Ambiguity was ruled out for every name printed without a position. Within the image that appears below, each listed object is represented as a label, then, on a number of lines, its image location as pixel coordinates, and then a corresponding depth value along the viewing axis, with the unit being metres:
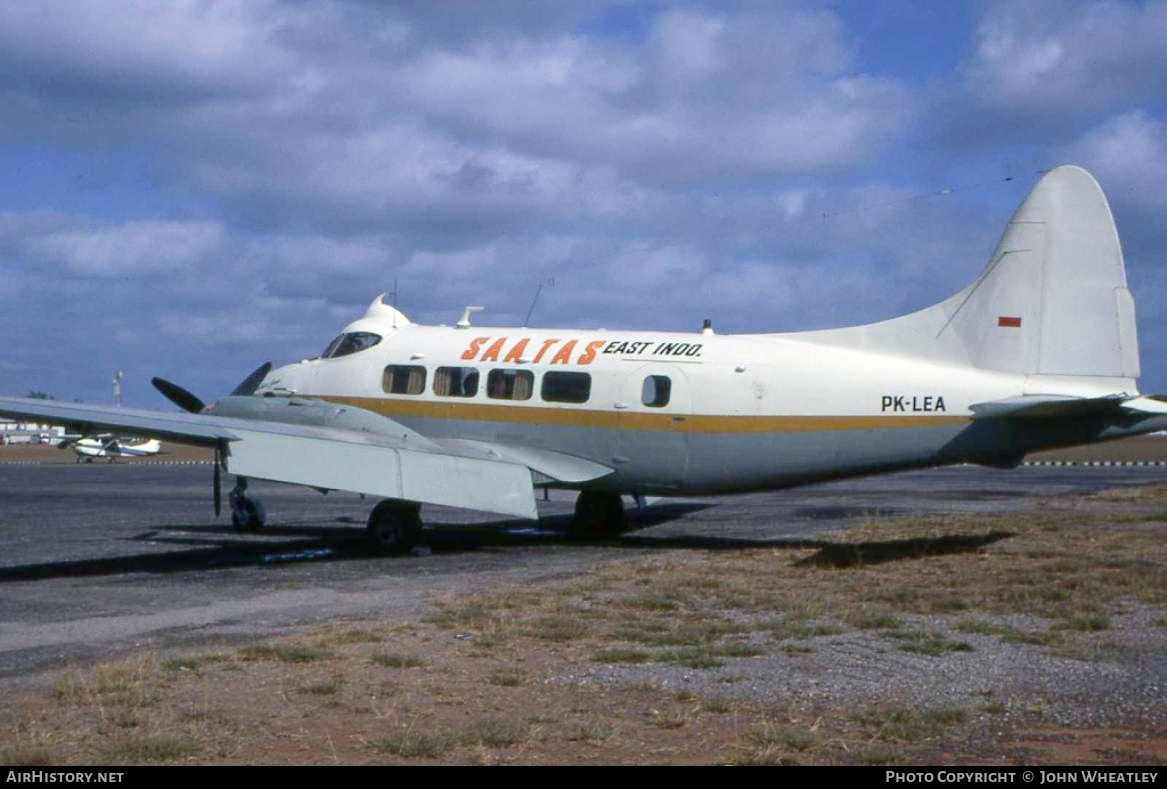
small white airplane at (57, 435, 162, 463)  72.69
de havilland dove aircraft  18.34
